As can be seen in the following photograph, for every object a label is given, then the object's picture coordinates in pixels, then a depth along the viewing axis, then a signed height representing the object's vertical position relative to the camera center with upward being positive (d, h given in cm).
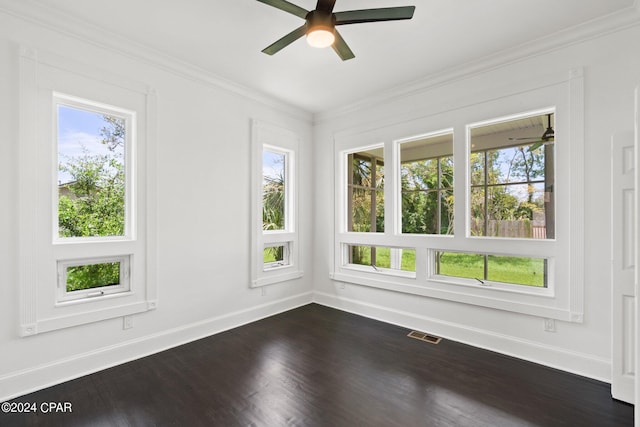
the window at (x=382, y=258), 399 -61
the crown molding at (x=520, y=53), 251 +155
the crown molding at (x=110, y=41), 239 +157
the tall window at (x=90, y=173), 269 +38
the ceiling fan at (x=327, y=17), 201 +132
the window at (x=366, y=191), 430 +33
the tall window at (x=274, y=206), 409 +11
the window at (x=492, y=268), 303 -58
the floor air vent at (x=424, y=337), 340 -139
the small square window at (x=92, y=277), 266 -58
